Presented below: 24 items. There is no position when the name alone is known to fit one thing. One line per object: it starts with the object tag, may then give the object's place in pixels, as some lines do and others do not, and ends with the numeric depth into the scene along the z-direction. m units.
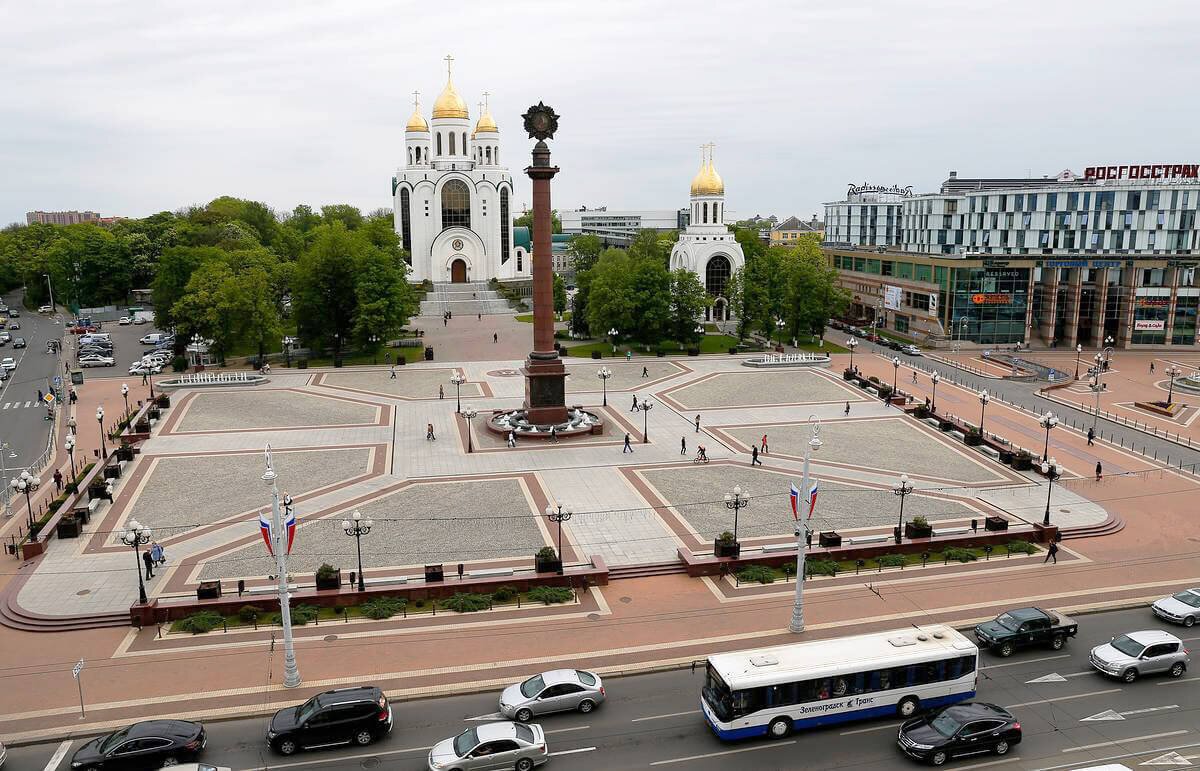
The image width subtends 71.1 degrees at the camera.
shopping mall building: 77.06
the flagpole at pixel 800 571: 24.00
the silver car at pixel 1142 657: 21.86
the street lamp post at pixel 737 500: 28.45
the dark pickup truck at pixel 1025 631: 23.31
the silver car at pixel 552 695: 20.19
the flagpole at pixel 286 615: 21.48
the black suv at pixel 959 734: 18.41
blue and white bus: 19.12
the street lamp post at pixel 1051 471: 31.89
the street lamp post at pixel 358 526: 26.27
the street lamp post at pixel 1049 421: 36.50
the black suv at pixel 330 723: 19.00
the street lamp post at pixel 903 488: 30.50
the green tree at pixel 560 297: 105.16
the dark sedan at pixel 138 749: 18.06
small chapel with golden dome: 93.94
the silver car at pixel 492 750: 17.94
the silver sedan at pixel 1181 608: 25.02
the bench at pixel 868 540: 30.92
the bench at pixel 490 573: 28.00
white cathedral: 115.94
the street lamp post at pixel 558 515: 27.45
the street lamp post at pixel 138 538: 24.89
